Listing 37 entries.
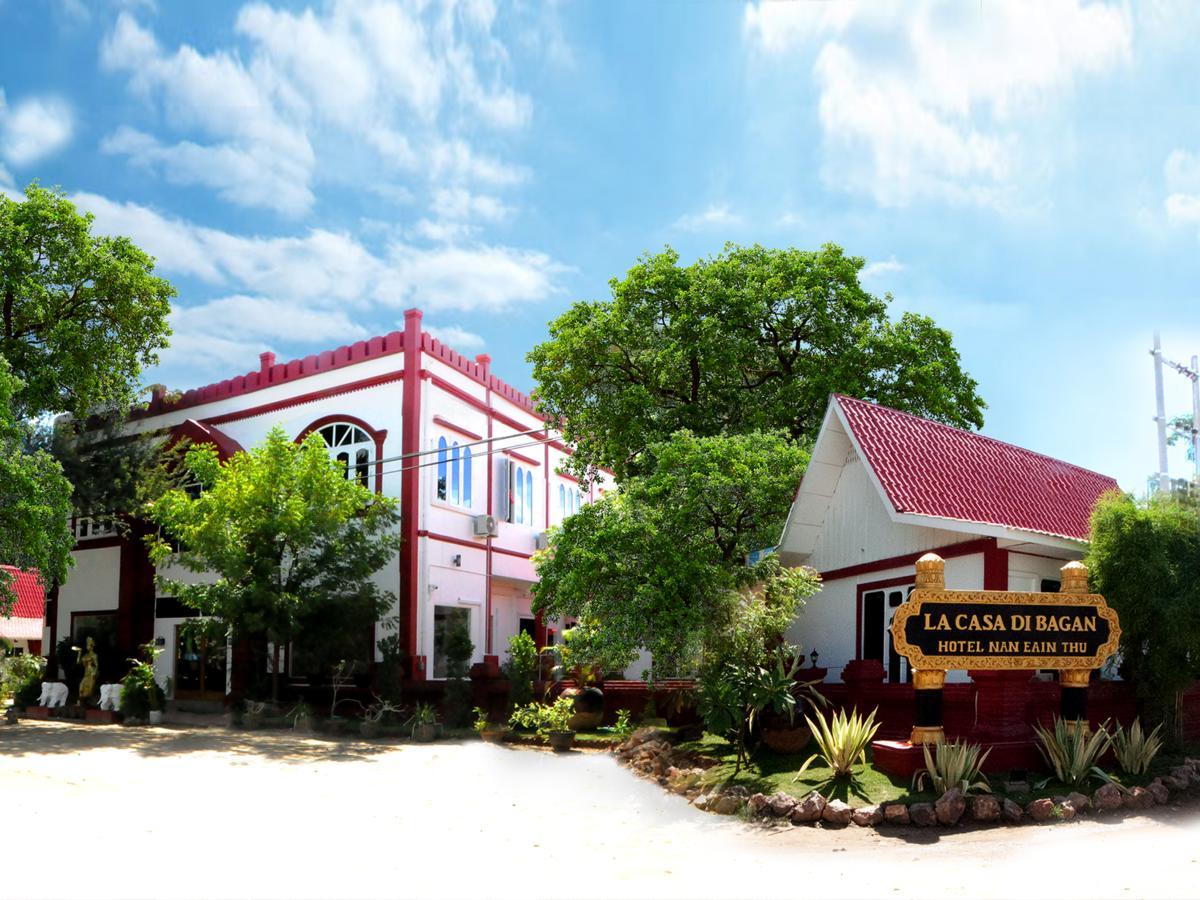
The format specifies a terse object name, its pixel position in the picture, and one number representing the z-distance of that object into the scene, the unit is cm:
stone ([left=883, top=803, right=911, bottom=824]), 1018
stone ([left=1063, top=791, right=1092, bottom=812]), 1049
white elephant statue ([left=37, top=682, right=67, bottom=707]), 2323
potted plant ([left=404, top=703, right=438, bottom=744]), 1948
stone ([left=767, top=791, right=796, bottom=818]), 1070
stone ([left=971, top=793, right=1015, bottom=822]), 1019
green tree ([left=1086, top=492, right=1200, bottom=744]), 1253
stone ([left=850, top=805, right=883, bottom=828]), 1023
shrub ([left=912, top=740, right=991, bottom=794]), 1065
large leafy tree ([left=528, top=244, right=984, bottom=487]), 2264
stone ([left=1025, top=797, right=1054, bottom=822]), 1027
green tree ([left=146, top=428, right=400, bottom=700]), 1989
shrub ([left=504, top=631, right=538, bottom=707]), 2039
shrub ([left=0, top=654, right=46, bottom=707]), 2369
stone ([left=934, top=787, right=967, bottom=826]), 1009
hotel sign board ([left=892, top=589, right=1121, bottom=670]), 1133
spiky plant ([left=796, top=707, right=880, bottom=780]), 1130
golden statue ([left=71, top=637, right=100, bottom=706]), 2319
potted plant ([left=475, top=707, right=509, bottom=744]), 1889
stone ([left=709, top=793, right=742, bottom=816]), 1137
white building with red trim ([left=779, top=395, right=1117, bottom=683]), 1403
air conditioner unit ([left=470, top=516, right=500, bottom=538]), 2506
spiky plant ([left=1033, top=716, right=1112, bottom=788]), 1135
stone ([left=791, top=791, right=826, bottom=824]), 1045
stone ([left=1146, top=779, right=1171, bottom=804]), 1108
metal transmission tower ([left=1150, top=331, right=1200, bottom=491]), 3403
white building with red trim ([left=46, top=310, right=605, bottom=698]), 2359
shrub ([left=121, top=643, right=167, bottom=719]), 2145
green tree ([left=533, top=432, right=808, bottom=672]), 1512
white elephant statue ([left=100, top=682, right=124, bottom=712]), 2167
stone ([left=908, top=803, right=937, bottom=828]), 1009
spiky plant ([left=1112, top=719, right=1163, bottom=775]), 1189
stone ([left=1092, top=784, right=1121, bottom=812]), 1066
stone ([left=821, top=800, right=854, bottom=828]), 1031
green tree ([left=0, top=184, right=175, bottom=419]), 2128
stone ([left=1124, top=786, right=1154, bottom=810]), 1086
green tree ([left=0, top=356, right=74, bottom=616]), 1739
